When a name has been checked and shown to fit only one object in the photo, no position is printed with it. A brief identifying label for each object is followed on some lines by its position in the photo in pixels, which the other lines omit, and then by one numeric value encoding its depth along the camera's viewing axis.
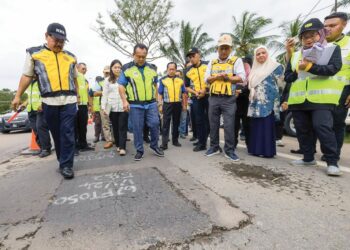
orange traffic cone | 5.82
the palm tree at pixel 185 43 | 26.15
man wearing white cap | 3.92
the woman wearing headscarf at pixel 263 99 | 4.06
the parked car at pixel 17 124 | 11.16
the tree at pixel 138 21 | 20.12
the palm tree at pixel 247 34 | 23.20
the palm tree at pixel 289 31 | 20.42
